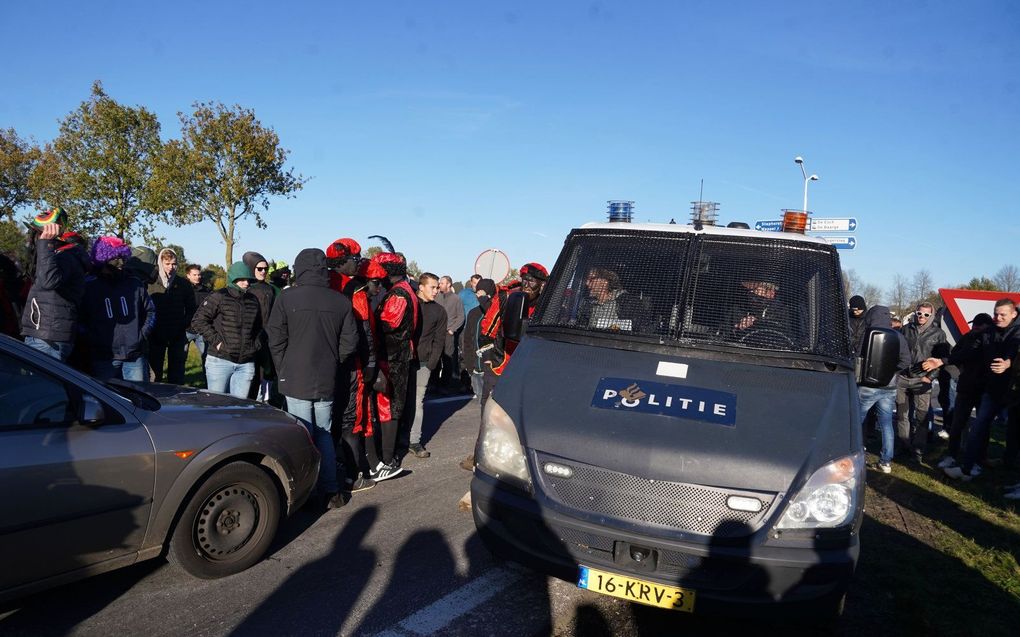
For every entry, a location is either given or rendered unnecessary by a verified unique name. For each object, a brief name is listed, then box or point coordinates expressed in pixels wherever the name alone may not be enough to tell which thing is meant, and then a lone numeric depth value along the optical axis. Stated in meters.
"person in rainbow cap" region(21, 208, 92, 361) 5.89
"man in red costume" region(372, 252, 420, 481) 6.52
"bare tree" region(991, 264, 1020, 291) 45.50
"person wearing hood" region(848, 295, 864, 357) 9.53
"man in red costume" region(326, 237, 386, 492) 6.22
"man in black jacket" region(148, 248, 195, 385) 9.16
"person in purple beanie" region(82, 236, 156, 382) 6.53
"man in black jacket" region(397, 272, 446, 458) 7.47
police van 3.26
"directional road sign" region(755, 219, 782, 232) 10.04
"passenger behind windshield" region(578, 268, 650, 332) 4.48
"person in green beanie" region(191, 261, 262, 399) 6.77
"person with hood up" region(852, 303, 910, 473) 8.45
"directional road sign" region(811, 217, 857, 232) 13.40
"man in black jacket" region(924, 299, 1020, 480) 7.87
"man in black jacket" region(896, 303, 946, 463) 9.39
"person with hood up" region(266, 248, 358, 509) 5.48
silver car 3.41
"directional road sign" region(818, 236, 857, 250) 13.53
